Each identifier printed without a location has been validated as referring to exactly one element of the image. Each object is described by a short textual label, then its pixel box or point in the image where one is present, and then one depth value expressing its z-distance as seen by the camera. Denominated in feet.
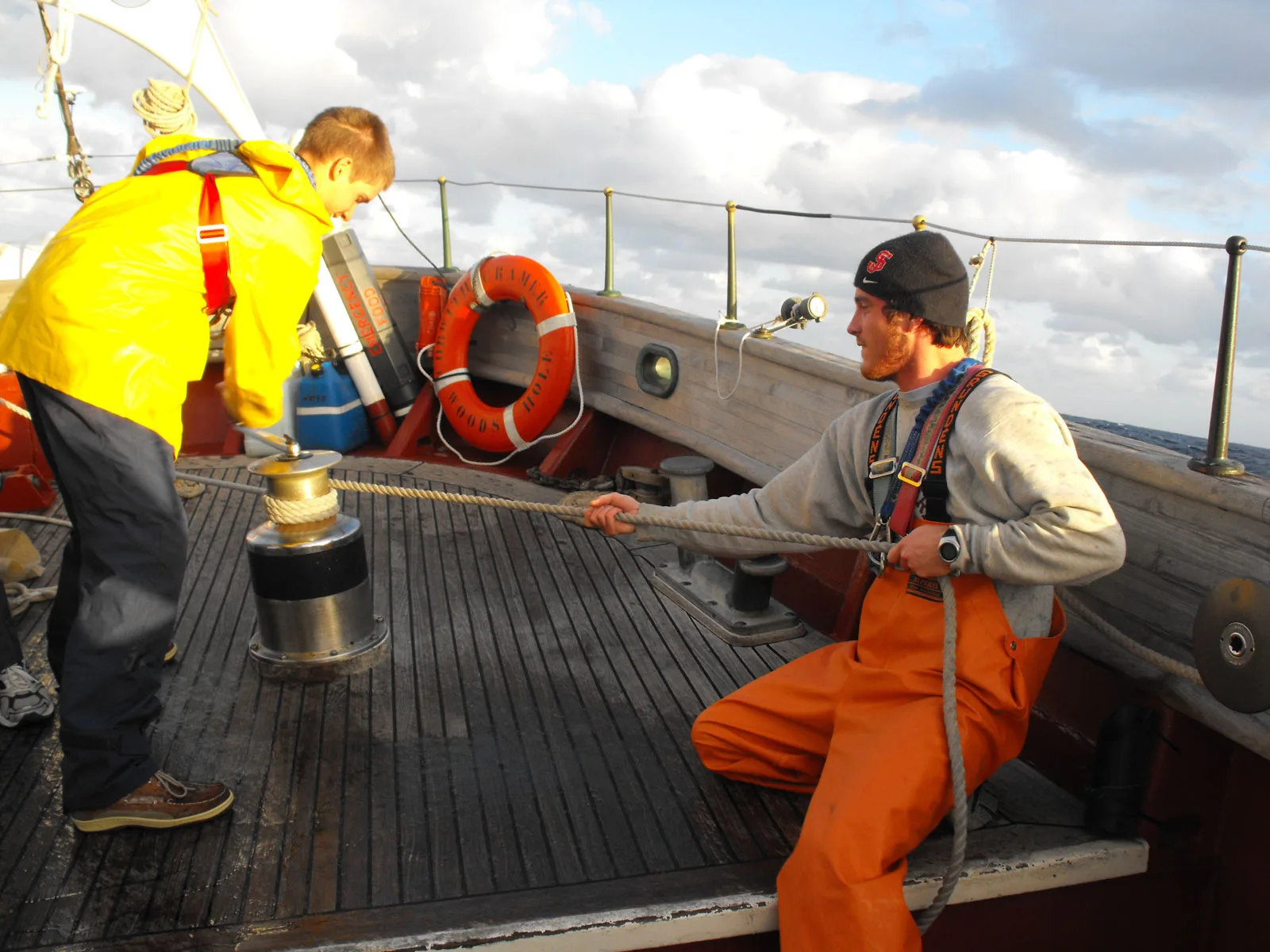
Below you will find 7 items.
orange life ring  16.83
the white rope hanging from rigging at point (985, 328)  8.54
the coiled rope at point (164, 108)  17.98
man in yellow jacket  6.18
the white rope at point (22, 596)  10.43
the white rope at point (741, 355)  13.12
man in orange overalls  5.66
